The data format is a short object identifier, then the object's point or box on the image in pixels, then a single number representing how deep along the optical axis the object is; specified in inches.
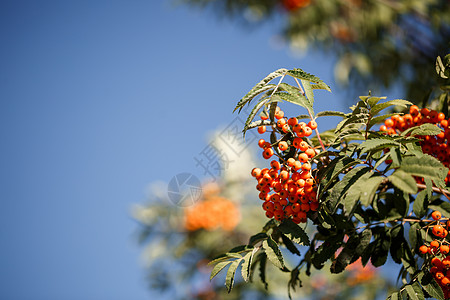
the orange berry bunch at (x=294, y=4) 188.4
